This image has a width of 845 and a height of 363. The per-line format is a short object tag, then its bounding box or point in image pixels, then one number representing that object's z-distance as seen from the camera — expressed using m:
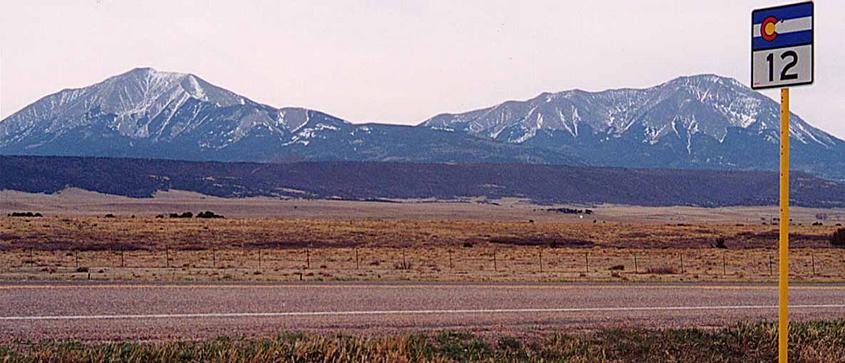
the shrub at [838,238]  50.57
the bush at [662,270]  26.39
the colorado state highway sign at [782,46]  7.45
